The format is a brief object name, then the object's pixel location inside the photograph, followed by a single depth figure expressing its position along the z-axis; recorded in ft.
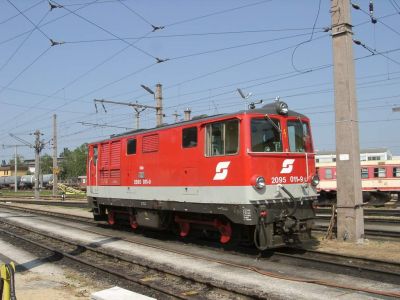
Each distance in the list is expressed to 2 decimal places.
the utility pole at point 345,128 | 42.29
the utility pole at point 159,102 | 94.68
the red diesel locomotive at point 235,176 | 35.12
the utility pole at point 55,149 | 159.84
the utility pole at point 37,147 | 170.71
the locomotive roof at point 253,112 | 36.47
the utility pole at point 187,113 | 123.03
